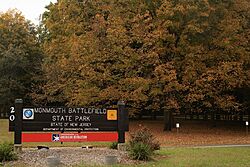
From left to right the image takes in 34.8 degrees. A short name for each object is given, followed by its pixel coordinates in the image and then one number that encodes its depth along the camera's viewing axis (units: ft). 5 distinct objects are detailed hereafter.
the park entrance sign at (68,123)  44.73
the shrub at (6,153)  38.58
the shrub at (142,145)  41.50
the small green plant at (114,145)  49.03
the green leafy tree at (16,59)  159.74
